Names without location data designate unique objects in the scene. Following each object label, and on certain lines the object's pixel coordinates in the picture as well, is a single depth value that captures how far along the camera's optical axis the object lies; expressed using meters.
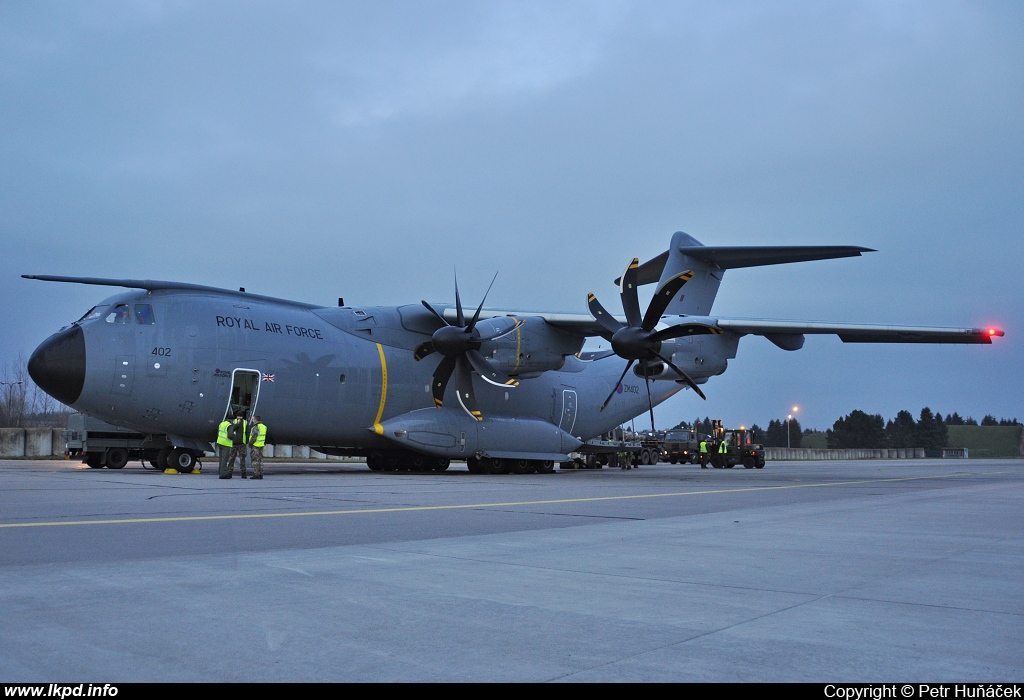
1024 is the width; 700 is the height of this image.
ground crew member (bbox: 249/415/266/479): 17.39
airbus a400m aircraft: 17.80
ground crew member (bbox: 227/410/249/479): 17.19
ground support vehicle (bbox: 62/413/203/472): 22.72
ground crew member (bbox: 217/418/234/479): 17.11
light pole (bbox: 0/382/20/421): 68.13
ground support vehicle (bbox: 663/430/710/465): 46.25
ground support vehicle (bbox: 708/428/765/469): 40.38
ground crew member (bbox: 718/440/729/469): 40.69
